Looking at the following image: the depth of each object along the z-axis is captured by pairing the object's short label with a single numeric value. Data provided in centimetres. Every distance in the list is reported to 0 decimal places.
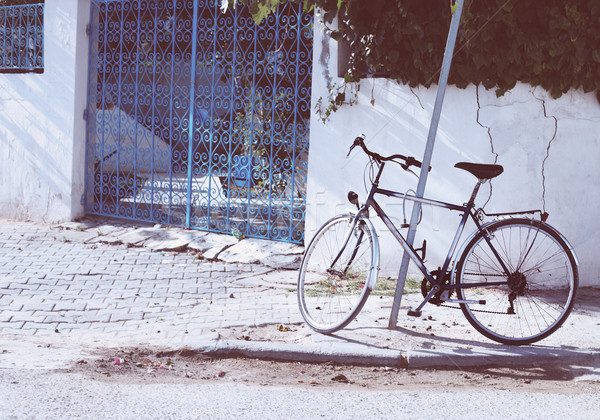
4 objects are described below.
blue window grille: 1030
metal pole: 537
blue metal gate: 838
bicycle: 519
